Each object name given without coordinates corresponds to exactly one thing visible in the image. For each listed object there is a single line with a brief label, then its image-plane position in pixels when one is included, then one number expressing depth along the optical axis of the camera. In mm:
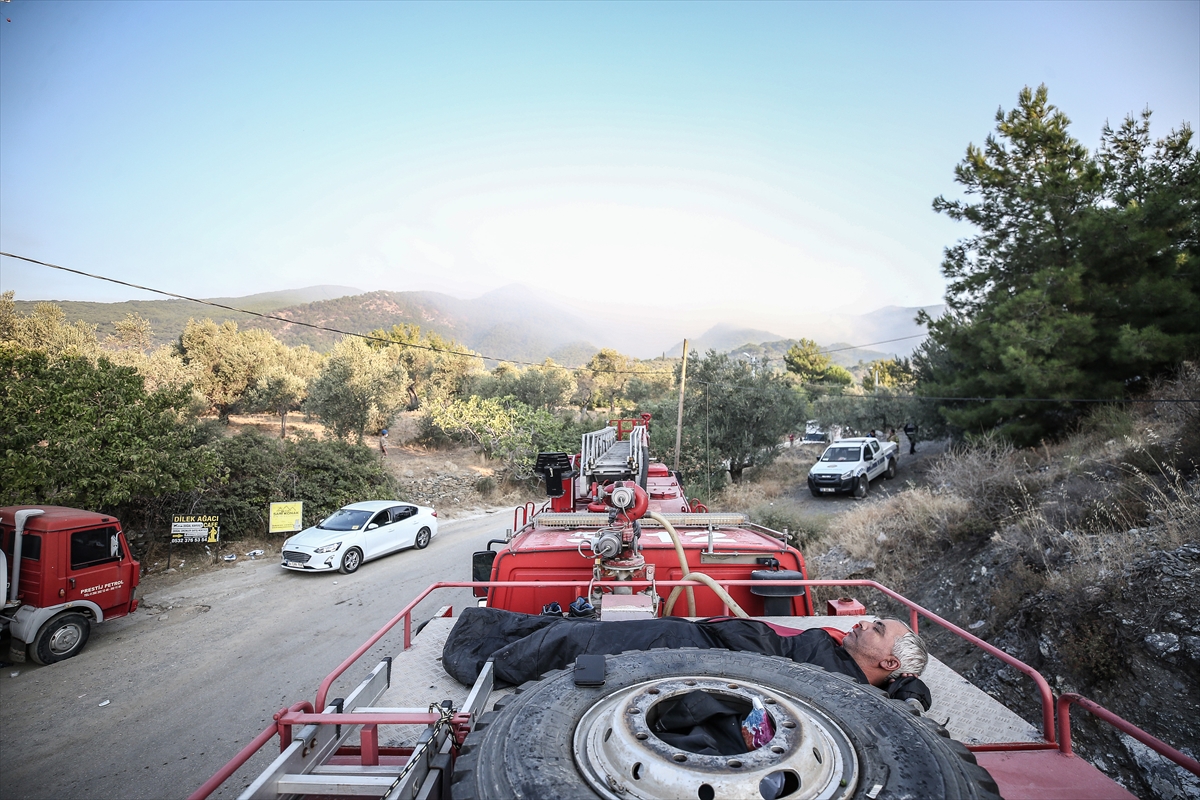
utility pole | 20844
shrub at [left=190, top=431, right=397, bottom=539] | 14438
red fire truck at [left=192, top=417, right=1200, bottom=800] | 1670
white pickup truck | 18766
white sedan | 12398
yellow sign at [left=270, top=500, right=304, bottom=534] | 14566
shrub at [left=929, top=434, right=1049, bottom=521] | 9352
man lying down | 2912
